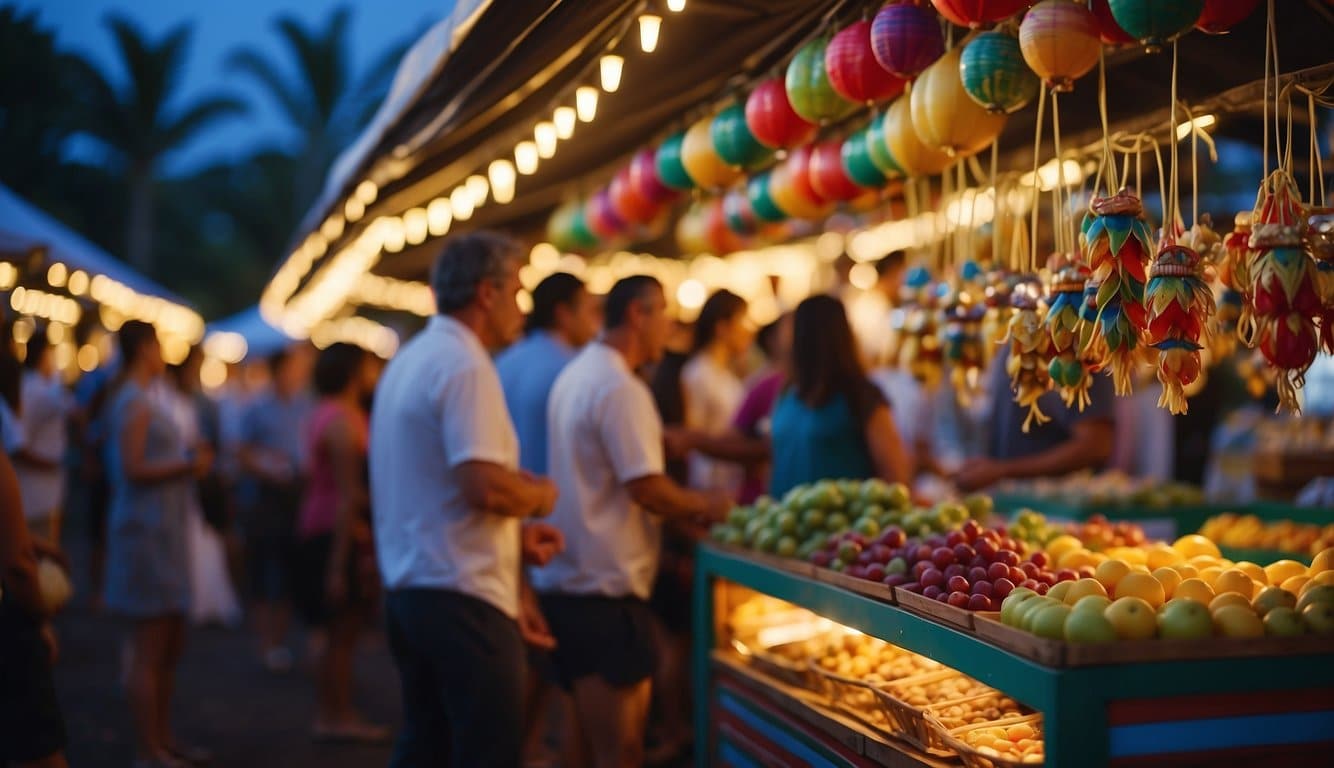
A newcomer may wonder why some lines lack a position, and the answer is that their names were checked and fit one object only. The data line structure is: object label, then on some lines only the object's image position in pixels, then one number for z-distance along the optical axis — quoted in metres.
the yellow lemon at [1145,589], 2.82
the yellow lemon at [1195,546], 3.63
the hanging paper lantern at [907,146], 3.81
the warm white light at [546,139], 5.75
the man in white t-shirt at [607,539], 4.11
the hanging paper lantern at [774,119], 4.24
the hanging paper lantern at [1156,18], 2.70
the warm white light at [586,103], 4.95
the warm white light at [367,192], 7.38
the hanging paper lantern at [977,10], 3.02
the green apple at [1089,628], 2.49
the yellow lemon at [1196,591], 2.78
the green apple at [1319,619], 2.59
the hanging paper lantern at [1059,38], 2.93
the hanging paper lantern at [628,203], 5.90
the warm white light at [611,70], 4.40
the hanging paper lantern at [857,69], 3.61
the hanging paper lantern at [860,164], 4.30
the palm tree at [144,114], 33.50
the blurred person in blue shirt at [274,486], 8.31
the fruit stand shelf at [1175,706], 2.42
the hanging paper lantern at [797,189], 4.98
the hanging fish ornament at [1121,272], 2.97
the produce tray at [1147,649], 2.43
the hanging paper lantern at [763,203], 5.42
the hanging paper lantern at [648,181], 5.66
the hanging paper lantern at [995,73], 3.17
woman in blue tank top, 4.84
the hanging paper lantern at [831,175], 4.72
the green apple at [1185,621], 2.55
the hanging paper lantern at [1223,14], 2.81
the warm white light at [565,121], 5.38
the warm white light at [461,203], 7.89
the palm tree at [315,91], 35.19
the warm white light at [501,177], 6.92
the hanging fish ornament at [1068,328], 3.20
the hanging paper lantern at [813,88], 3.88
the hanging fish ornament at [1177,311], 2.82
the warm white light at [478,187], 7.48
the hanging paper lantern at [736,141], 4.51
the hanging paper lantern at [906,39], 3.38
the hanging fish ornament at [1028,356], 3.53
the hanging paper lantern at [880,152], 4.05
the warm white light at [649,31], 3.95
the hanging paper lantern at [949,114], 3.40
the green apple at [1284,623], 2.58
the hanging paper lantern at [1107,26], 3.02
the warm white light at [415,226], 9.01
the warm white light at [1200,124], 3.87
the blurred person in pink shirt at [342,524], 6.09
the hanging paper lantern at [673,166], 5.12
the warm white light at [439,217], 8.58
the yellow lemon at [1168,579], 2.88
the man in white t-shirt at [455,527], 3.54
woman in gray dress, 5.39
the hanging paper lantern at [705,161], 4.77
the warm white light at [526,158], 6.30
